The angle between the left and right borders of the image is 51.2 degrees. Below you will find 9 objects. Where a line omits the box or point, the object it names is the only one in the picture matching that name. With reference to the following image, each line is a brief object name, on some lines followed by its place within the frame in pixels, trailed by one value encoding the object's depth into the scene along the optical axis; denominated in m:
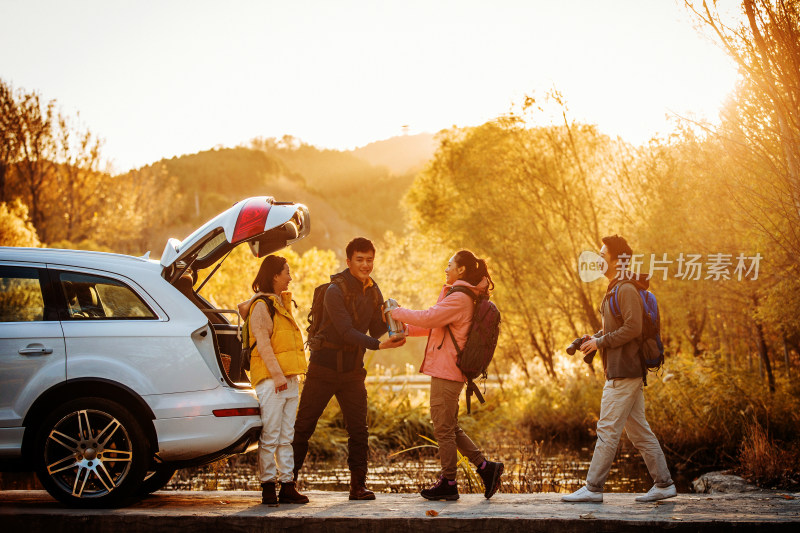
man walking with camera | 6.24
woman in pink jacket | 6.36
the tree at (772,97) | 8.60
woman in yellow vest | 6.16
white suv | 5.88
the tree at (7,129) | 40.09
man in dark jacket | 6.44
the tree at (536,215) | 20.33
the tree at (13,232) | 23.27
